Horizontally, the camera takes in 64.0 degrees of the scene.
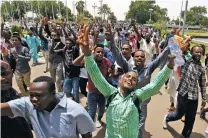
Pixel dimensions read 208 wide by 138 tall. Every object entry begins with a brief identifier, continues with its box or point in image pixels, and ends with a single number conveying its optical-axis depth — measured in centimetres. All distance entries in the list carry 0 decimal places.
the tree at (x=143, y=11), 6162
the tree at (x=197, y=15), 6760
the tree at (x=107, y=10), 6076
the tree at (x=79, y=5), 4841
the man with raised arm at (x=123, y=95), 158
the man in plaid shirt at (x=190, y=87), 257
